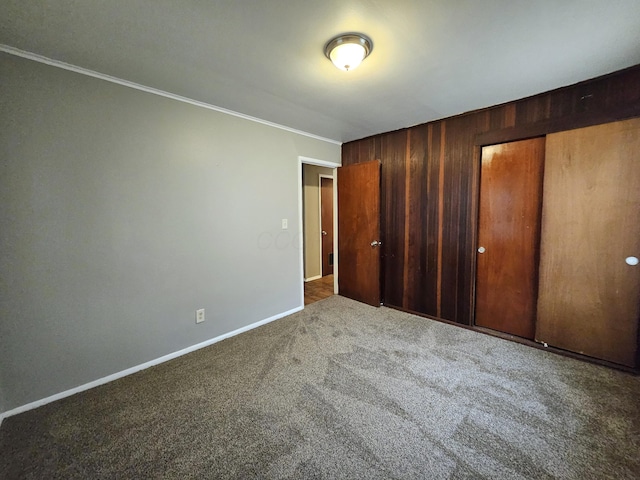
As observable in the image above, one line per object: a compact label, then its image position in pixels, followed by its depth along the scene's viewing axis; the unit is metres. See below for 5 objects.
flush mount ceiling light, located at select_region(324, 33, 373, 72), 1.46
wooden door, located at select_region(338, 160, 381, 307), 3.36
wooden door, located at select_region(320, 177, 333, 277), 5.03
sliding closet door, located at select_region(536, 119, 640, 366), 1.94
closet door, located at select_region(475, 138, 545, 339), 2.38
